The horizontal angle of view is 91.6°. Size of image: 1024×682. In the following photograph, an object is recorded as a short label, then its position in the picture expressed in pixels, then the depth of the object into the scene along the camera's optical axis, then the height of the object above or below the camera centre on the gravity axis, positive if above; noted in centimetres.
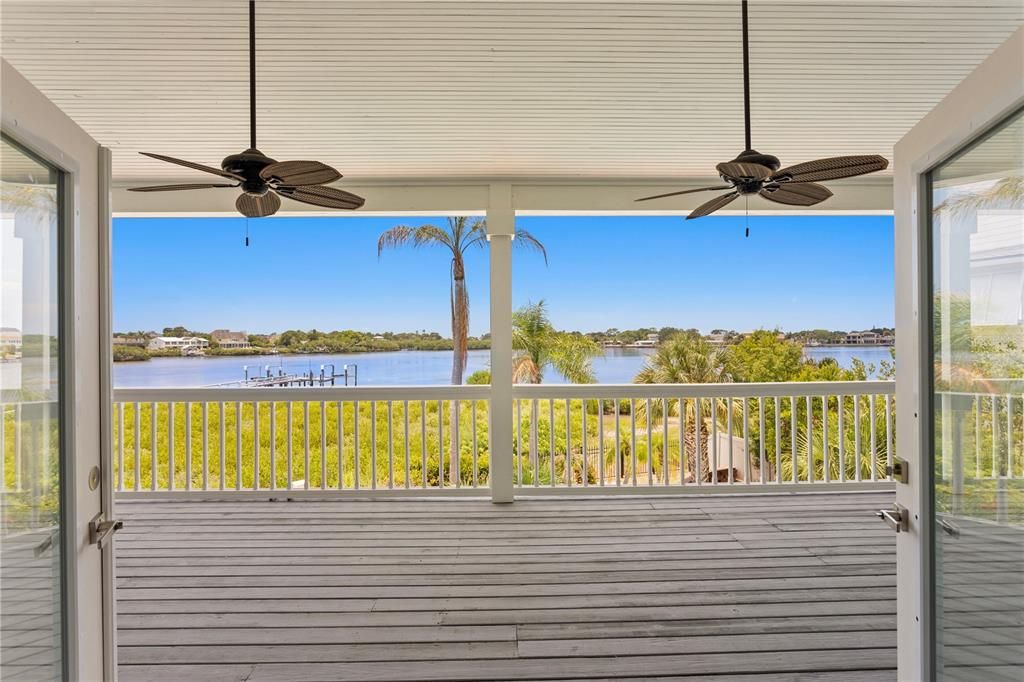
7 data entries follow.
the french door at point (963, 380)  98 -10
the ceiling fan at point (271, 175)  206 +73
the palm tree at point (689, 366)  931 -49
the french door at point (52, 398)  96 -12
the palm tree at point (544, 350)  964 -18
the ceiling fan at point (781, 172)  216 +77
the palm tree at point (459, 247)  977 +187
